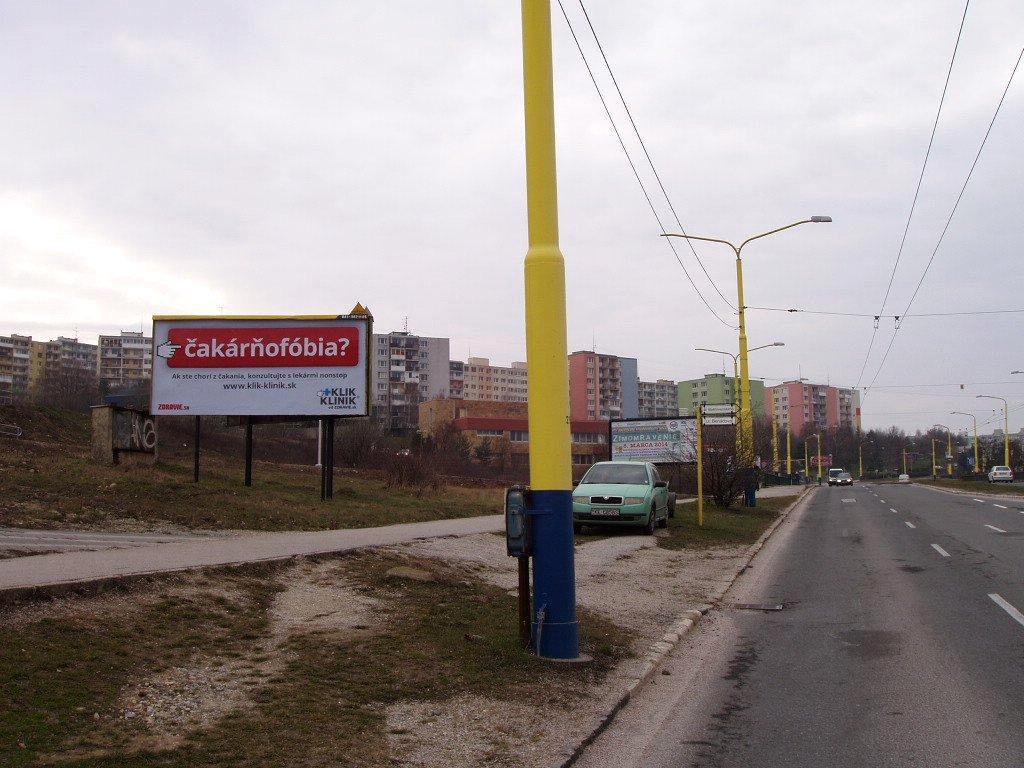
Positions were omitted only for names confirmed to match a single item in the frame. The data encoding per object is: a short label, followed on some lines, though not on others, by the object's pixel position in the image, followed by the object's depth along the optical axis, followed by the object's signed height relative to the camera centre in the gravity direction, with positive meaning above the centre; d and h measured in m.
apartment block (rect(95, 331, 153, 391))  131.62 +15.03
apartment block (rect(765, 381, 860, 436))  150.75 +7.91
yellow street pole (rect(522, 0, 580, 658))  6.77 +0.61
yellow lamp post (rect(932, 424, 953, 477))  109.79 -1.56
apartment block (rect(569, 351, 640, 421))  133.25 +10.08
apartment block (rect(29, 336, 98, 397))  138.12 +16.26
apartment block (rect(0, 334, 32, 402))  135.75 +15.23
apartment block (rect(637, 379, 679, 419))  167.50 +10.32
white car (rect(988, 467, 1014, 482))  69.75 -2.05
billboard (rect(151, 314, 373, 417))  18.25 +1.79
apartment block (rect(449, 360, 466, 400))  136.38 +11.26
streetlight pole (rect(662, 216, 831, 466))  27.31 +2.52
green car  17.53 -0.94
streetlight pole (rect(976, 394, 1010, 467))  82.81 +1.12
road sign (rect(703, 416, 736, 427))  32.54 +1.11
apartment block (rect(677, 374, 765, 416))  91.18 +8.12
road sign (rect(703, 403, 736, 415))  32.97 +1.52
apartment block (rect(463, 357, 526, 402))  145.00 +11.66
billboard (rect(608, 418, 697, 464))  42.81 +0.62
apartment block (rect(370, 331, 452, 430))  119.75 +11.43
